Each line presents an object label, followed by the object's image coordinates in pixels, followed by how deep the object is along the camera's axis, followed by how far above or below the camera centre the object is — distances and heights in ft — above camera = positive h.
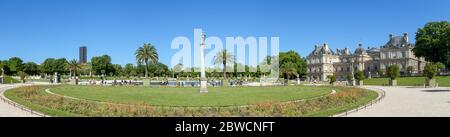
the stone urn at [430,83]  174.29 -3.09
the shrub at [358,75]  213.25 +0.16
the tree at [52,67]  446.60 +10.09
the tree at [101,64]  475.31 +13.99
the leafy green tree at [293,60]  401.62 +15.73
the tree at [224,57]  299.58 +13.84
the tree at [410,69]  313.12 +5.16
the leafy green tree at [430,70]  173.37 +2.42
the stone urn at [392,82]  196.39 -3.01
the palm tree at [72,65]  308.19 +8.37
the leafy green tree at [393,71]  196.95 +2.06
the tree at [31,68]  443.32 +8.88
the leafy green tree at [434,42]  260.01 +21.60
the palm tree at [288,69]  308.77 +5.37
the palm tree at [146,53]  308.40 +17.30
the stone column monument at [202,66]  118.42 +2.89
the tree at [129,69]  452.67 +8.21
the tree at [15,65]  433.19 +12.09
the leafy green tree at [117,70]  483.10 +7.31
